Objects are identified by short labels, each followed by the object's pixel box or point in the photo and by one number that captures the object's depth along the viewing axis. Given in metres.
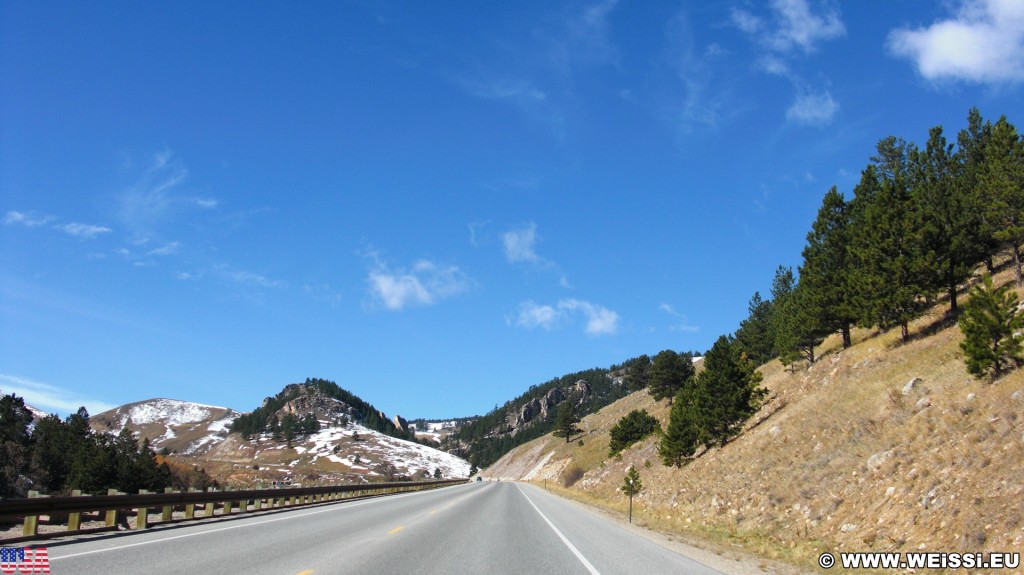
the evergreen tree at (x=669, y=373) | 84.94
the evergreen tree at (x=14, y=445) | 46.72
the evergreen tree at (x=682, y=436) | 42.56
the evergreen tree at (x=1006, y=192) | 34.50
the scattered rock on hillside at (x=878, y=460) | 18.27
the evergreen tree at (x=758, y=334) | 75.13
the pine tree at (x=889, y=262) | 32.44
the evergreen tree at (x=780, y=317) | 48.51
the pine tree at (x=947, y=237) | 31.91
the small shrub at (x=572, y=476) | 84.56
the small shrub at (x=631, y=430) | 71.25
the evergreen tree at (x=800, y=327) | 42.59
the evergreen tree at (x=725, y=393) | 40.06
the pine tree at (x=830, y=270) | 40.22
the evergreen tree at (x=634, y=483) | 32.12
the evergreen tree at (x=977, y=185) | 36.16
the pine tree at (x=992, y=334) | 18.64
